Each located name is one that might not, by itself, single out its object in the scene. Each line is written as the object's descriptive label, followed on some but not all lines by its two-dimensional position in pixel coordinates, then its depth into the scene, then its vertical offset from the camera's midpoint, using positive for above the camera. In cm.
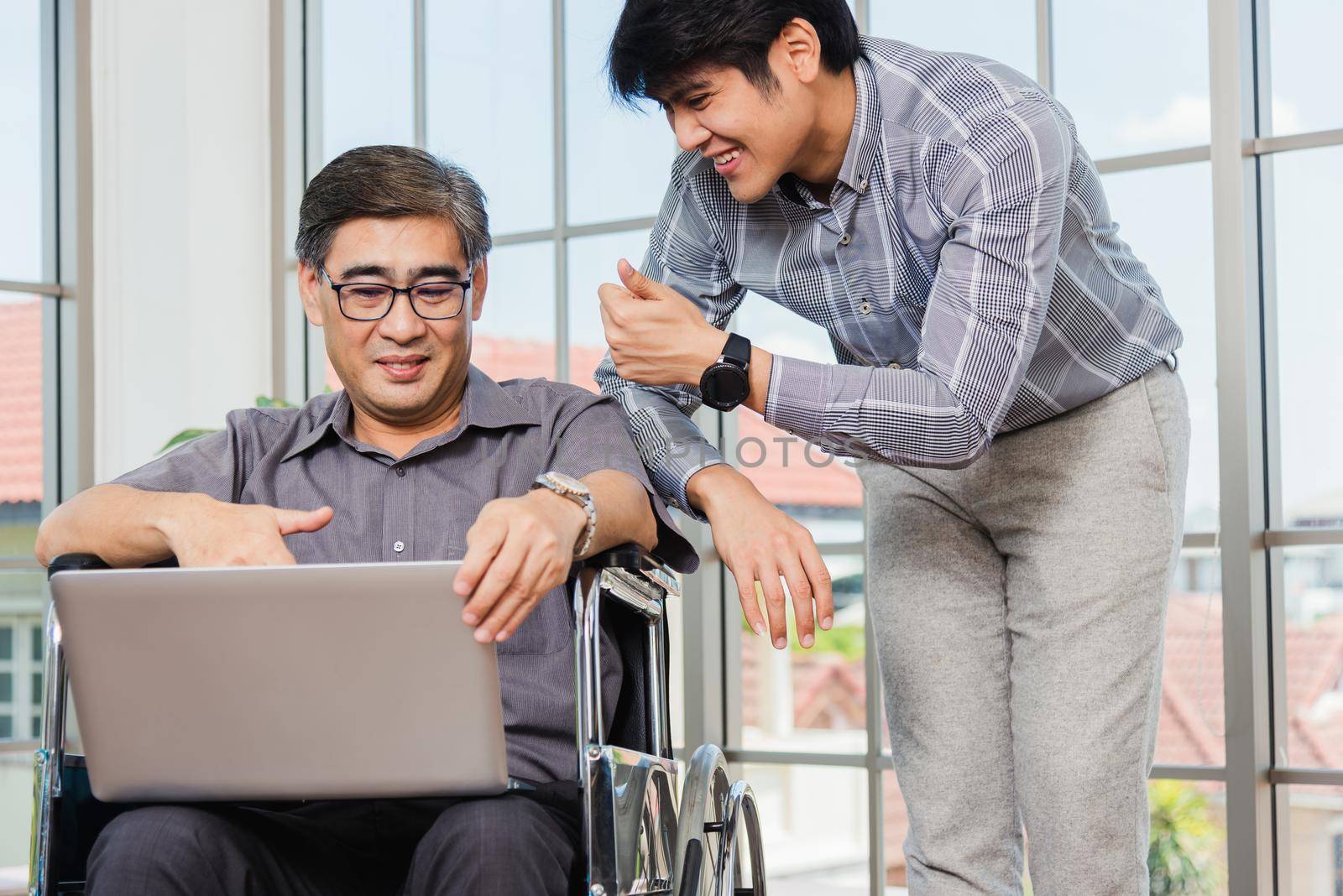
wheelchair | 130 -33
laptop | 117 -19
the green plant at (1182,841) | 265 -77
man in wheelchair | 134 -3
